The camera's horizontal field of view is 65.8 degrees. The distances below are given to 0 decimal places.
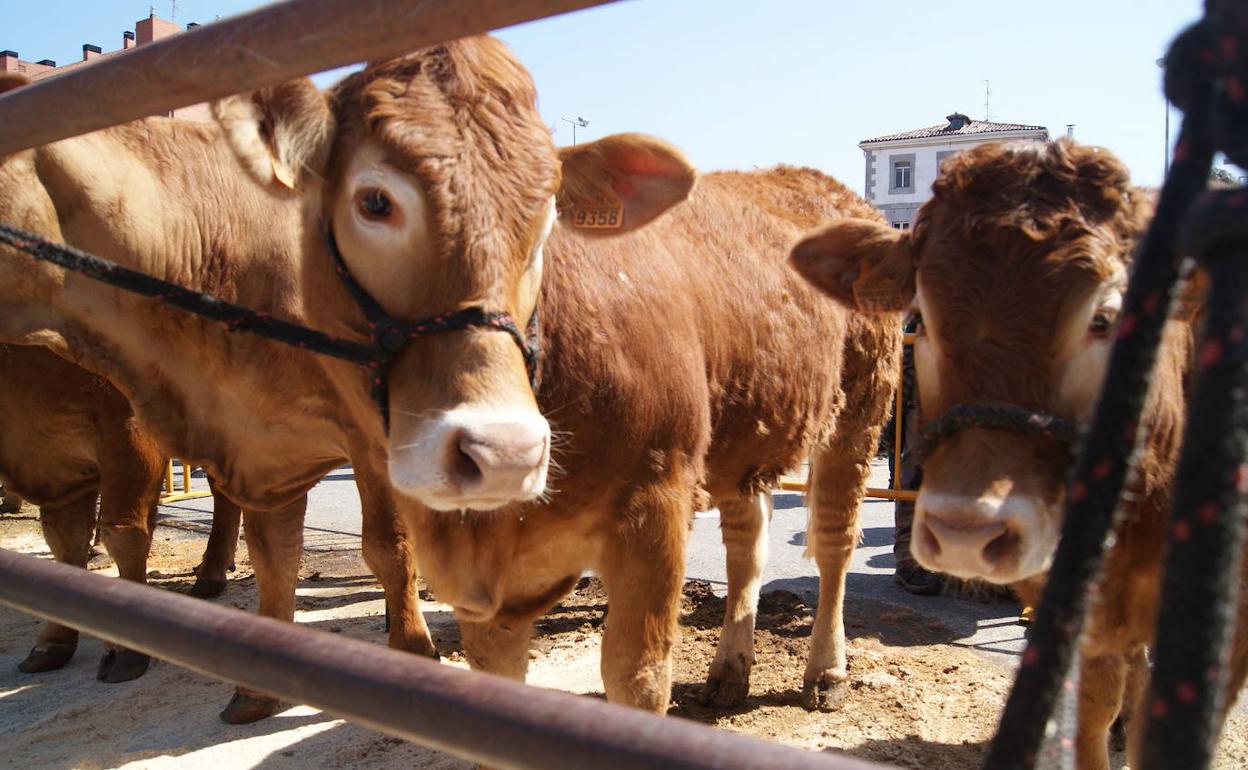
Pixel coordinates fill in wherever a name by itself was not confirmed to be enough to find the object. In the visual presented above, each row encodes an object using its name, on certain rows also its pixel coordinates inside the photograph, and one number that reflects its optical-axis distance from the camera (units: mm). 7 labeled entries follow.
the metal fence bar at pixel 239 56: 1119
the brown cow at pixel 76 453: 4695
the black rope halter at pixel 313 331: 2090
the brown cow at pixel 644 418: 2699
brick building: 26000
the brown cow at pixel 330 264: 2070
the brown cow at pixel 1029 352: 1857
